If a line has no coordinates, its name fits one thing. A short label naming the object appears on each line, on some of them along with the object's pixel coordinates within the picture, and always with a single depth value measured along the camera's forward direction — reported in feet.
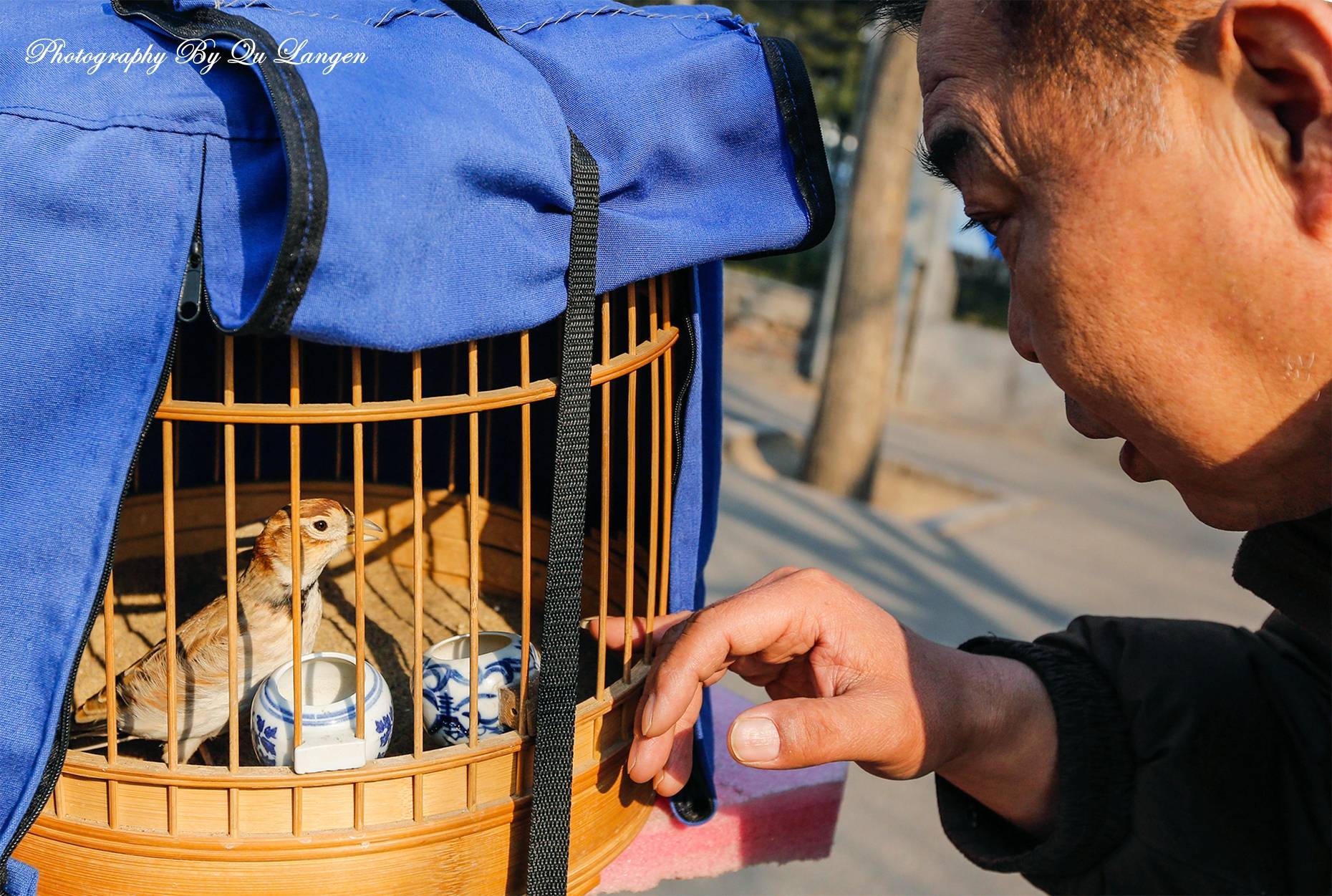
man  1.63
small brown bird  1.95
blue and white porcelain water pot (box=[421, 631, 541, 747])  1.93
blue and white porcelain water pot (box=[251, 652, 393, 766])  1.82
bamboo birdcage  1.75
